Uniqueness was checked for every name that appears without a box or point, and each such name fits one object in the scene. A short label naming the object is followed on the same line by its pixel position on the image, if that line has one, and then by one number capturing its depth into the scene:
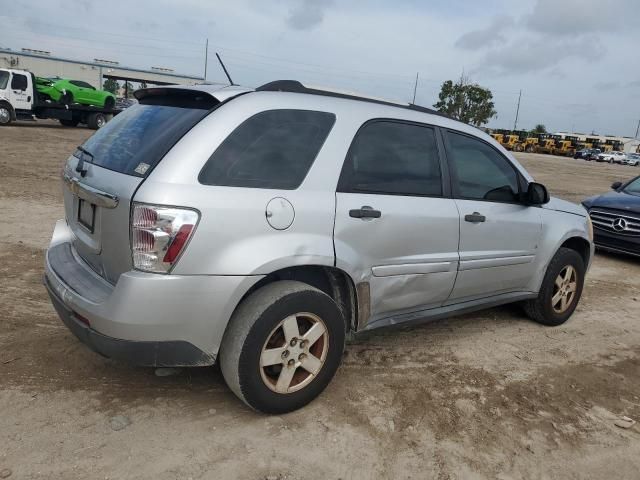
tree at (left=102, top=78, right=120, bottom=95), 81.10
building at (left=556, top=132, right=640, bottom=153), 96.25
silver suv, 2.42
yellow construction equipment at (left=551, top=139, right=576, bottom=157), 59.75
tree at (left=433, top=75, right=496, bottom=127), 64.56
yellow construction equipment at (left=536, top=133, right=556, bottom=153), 60.47
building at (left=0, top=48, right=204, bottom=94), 49.16
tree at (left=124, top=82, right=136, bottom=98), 68.16
